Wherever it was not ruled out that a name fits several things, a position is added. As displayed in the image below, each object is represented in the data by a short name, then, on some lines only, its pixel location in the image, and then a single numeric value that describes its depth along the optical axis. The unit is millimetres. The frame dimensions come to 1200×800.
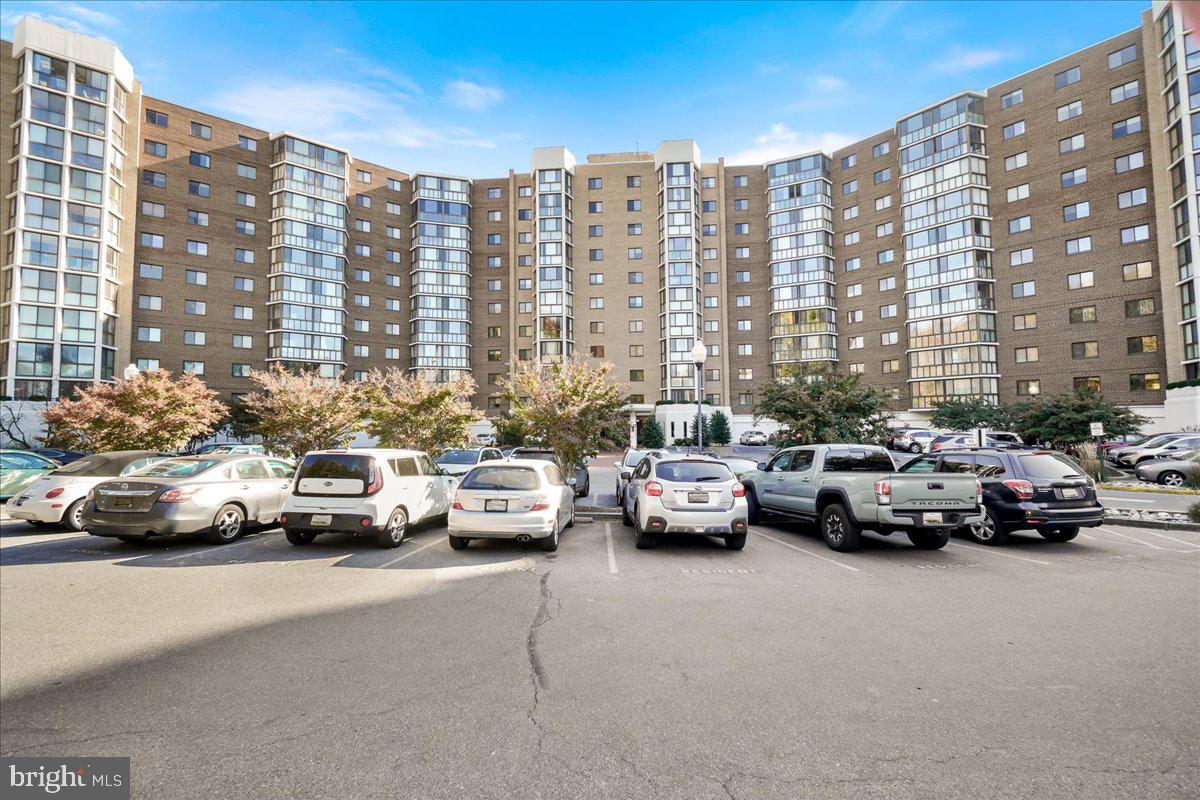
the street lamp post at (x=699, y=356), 15498
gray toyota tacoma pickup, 9203
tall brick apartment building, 38344
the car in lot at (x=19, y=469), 13531
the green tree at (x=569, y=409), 16469
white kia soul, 9367
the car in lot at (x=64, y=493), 10531
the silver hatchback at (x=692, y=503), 9531
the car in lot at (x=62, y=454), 17719
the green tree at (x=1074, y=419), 24312
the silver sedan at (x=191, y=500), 9086
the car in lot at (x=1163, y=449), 21719
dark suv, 10008
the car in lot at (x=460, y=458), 17578
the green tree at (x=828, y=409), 18250
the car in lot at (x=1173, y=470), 19750
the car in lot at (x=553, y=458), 16438
